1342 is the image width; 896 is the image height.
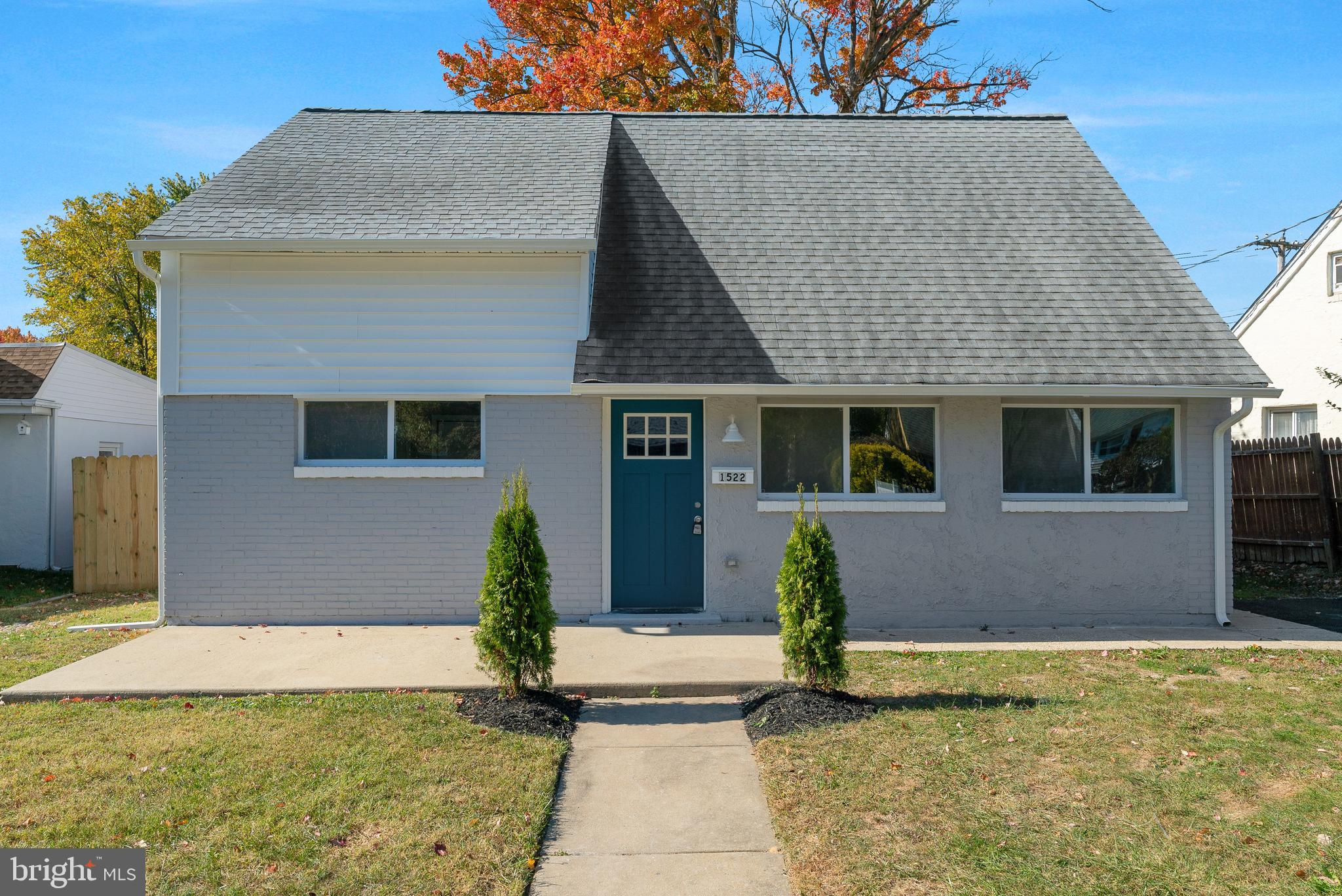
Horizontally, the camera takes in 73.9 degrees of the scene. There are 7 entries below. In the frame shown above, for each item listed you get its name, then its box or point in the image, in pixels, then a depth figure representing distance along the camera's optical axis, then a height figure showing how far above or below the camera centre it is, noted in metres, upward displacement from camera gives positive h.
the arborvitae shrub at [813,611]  6.68 -1.17
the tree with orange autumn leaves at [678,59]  21.81 +10.26
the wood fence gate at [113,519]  13.27 -0.91
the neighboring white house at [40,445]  15.34 +0.25
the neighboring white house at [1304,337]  18.34 +2.51
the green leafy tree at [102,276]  30.88 +6.47
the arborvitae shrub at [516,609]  6.66 -1.15
